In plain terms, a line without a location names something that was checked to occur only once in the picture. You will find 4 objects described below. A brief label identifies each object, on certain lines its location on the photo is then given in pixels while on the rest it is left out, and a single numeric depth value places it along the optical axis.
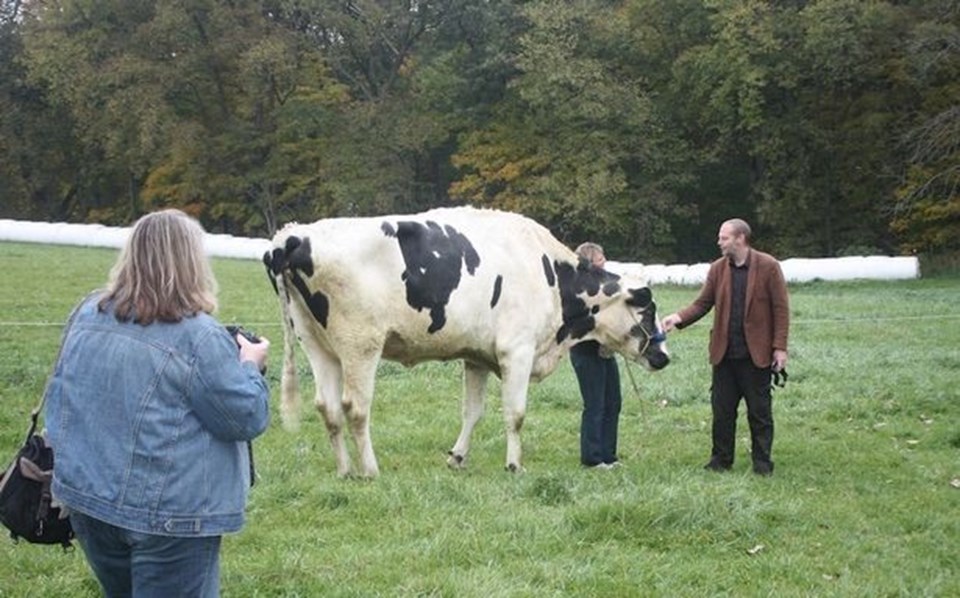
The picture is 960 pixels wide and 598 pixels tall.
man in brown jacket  9.77
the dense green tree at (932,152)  39.59
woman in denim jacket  3.91
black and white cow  9.28
